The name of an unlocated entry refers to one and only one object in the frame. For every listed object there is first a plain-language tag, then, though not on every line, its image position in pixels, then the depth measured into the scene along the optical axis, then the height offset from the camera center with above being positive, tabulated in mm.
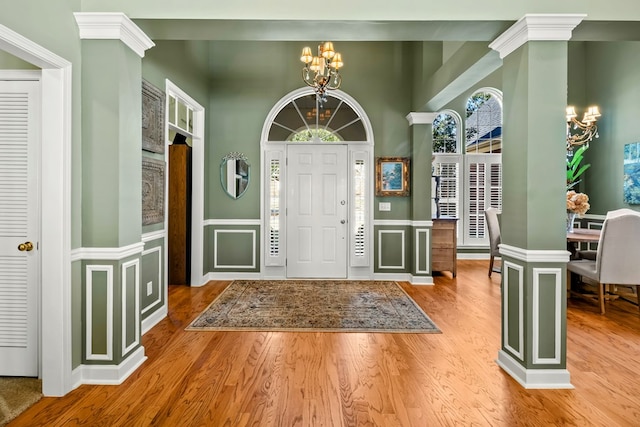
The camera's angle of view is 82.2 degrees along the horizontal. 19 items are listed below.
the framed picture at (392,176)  5477 +525
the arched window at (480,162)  7152 +967
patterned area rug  3523 -1086
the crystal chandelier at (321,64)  3479 +1488
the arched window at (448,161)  7172 +986
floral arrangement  4445 +111
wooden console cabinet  5711 -527
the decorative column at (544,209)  2428 +20
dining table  3998 -275
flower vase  4582 -93
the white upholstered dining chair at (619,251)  3652 -394
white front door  5520 +112
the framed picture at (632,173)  5270 +570
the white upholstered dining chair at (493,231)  5547 -293
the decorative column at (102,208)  2455 +9
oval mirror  5445 +552
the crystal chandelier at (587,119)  4910 +1288
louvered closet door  2398 +105
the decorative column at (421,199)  5336 +179
